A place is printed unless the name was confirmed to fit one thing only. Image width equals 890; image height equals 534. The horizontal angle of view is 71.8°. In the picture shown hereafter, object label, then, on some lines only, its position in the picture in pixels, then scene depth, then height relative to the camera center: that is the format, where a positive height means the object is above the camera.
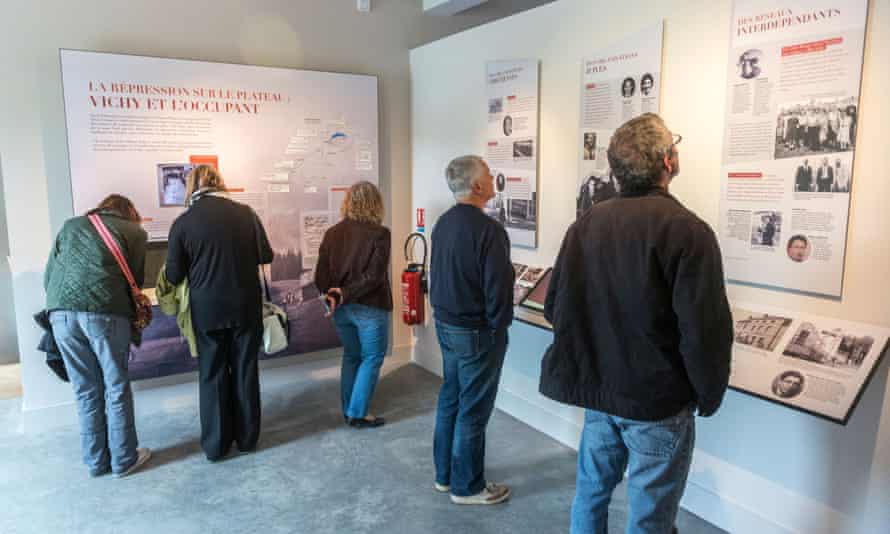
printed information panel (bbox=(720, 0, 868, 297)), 2.29 +0.17
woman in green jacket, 3.01 -0.70
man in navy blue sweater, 2.61 -0.52
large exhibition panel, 3.88 +0.25
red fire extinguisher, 4.77 -0.85
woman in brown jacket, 3.55 -0.57
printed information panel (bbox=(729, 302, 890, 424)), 2.13 -0.65
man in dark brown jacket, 1.68 -0.42
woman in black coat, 3.16 -0.60
